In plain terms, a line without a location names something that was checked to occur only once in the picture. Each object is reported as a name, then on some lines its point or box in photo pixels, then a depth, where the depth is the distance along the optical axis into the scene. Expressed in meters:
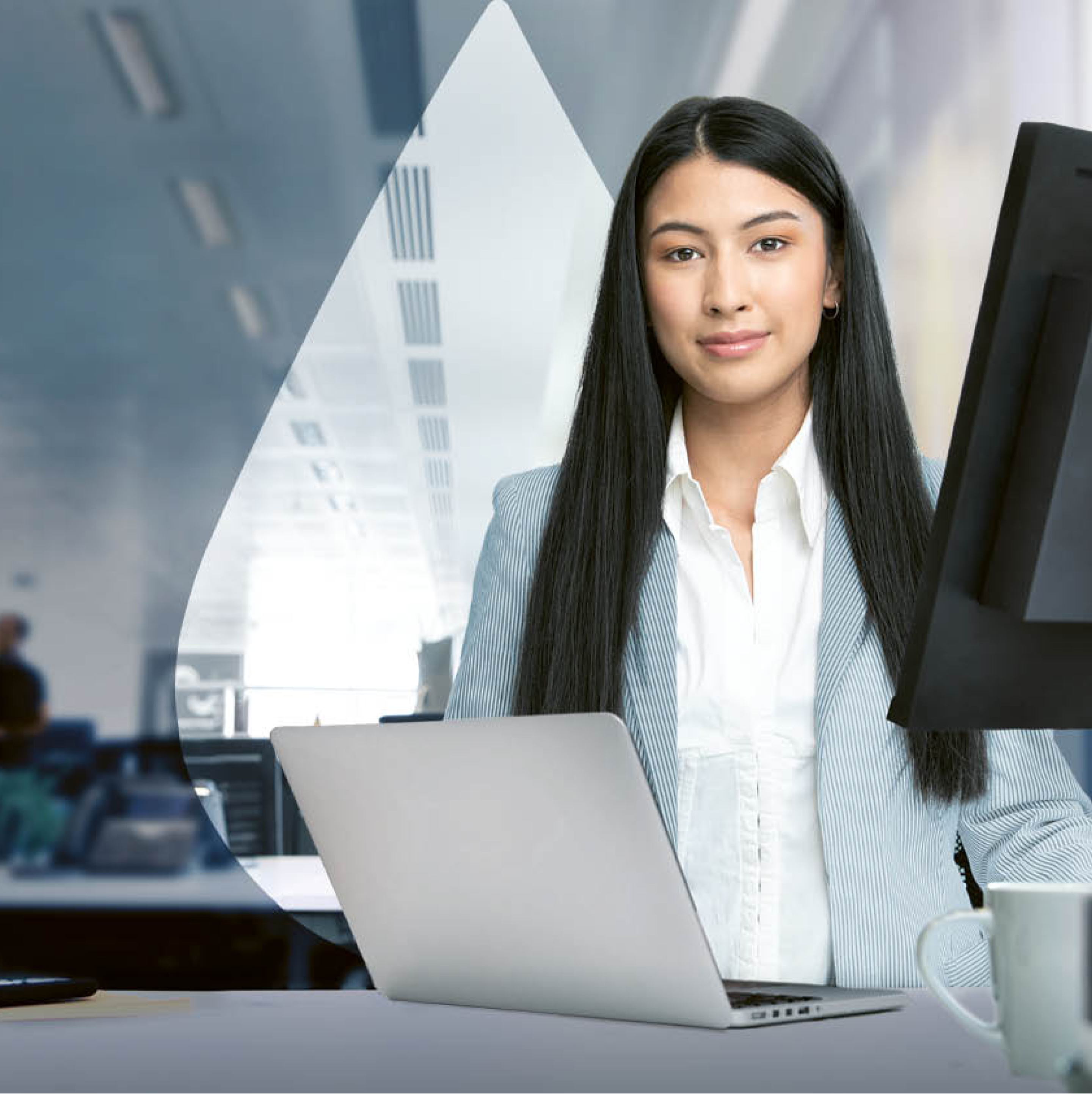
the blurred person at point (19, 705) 3.28
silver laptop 0.85
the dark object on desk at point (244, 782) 3.29
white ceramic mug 0.64
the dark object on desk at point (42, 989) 1.03
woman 1.53
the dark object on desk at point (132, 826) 3.27
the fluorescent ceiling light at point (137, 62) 3.38
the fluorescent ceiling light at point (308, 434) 3.36
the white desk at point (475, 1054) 0.72
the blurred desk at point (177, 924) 3.30
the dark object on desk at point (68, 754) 3.29
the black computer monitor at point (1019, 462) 0.76
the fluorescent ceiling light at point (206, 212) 3.38
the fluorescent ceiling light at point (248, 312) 3.36
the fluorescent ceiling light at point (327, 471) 3.36
